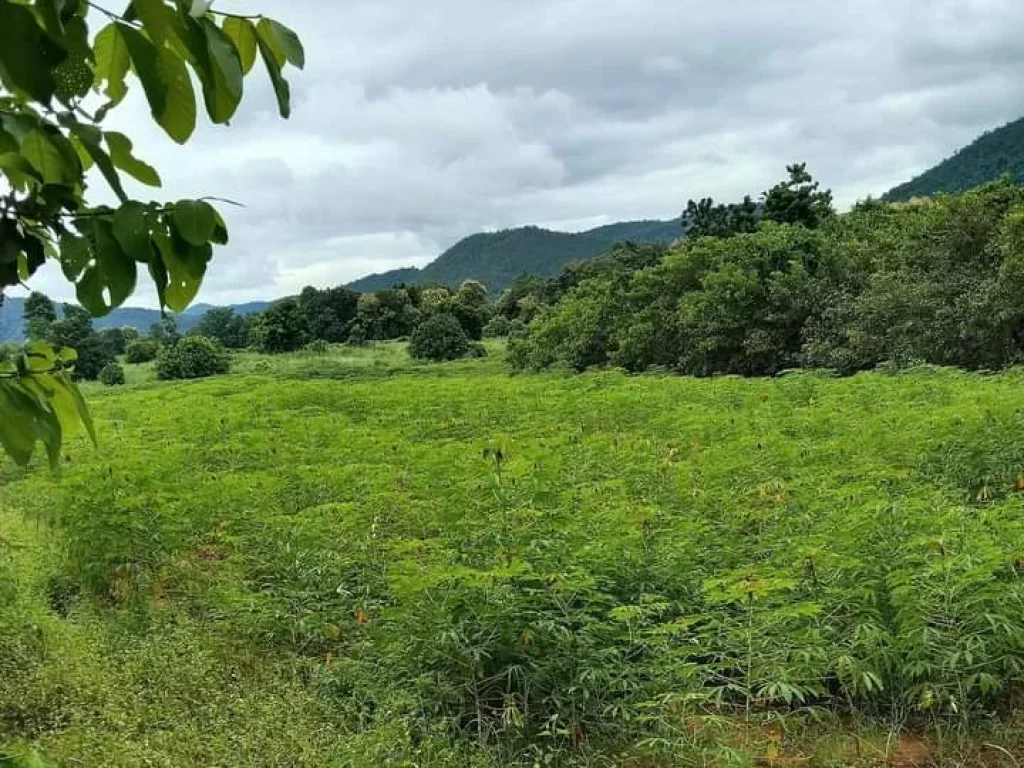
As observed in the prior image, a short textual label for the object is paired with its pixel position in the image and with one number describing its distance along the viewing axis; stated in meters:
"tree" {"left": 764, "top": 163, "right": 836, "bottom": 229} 29.27
